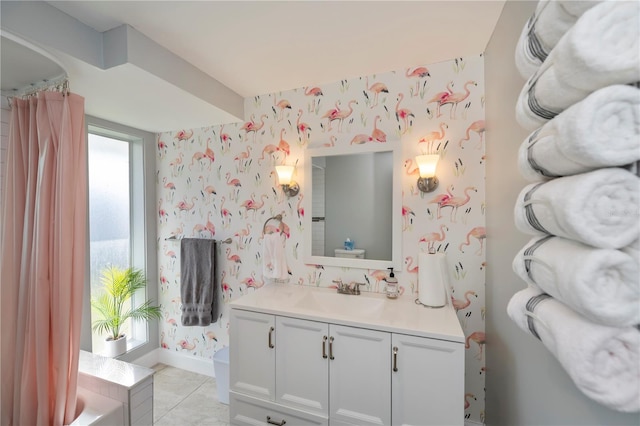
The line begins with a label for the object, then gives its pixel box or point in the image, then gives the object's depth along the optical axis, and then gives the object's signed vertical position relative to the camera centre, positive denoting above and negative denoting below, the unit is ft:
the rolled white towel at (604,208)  1.47 +0.01
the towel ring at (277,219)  7.16 -0.33
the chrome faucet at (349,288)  6.23 -1.88
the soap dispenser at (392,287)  5.92 -1.75
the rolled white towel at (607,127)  1.43 +0.46
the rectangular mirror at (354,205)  6.15 +0.11
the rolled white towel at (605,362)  1.42 -0.86
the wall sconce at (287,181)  6.84 +0.77
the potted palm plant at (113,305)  7.10 -2.59
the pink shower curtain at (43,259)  4.17 -0.78
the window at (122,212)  7.21 -0.04
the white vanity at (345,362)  4.32 -2.80
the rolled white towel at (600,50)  1.41 +0.90
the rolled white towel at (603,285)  1.40 -0.43
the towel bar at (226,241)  7.72 -0.91
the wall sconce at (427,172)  5.59 +0.82
